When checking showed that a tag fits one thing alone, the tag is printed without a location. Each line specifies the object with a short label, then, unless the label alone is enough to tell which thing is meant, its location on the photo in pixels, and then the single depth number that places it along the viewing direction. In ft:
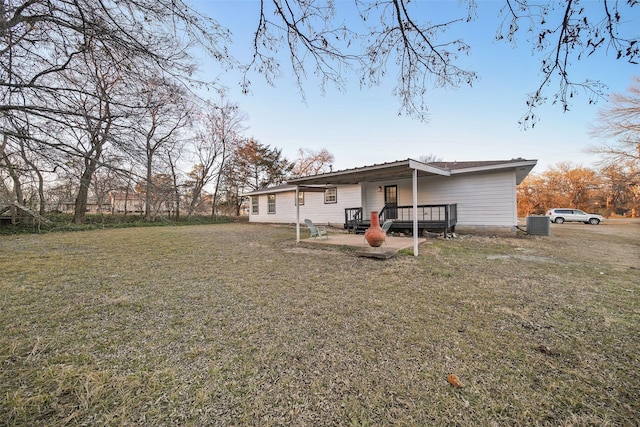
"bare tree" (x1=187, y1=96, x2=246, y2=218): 75.20
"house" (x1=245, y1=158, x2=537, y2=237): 28.99
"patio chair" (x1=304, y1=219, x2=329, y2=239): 28.16
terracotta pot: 20.76
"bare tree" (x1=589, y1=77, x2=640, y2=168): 58.49
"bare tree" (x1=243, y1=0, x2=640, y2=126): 6.93
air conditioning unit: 34.19
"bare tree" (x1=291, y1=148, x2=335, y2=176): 103.96
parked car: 62.91
